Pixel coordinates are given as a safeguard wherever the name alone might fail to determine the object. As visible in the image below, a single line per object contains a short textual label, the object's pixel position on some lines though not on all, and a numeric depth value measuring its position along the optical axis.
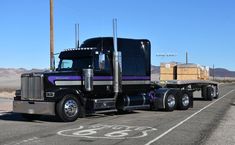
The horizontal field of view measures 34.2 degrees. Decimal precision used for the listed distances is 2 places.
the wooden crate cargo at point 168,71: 24.73
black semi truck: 13.94
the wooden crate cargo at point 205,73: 26.88
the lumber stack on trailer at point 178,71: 24.71
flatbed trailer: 21.86
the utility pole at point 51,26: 20.01
